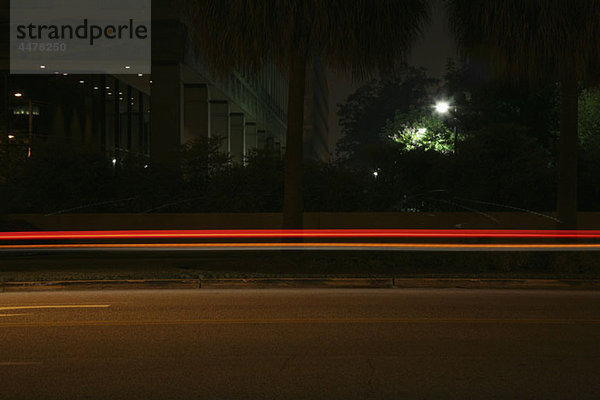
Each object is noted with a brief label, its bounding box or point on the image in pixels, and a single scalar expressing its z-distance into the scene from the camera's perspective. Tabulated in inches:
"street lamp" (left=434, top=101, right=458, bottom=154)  1424.7
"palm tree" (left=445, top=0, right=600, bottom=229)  681.6
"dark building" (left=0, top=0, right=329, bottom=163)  1373.0
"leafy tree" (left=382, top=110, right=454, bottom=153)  1950.4
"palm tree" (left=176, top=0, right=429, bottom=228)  673.6
